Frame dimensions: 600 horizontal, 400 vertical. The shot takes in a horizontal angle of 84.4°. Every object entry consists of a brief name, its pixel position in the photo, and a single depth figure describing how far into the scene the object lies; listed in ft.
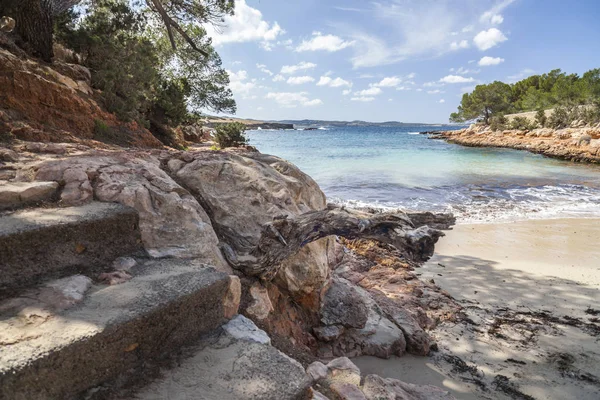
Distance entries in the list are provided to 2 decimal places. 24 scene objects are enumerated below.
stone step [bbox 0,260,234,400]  3.52
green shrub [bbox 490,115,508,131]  132.67
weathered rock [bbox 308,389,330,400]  4.69
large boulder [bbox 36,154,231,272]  6.89
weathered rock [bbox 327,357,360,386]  6.92
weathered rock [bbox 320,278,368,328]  10.32
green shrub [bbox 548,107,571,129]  107.37
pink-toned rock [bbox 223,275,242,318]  5.76
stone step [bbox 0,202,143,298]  4.85
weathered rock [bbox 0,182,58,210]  6.12
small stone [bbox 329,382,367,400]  6.07
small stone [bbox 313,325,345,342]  9.83
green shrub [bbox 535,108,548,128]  116.78
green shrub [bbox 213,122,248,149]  34.55
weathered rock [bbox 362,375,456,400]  7.06
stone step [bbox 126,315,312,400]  4.04
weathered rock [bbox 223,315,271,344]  5.28
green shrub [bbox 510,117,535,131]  117.85
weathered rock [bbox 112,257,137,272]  5.84
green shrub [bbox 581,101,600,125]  95.45
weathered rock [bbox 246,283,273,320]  7.35
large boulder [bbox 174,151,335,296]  8.82
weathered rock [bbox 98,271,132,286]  5.34
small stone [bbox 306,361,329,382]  6.49
